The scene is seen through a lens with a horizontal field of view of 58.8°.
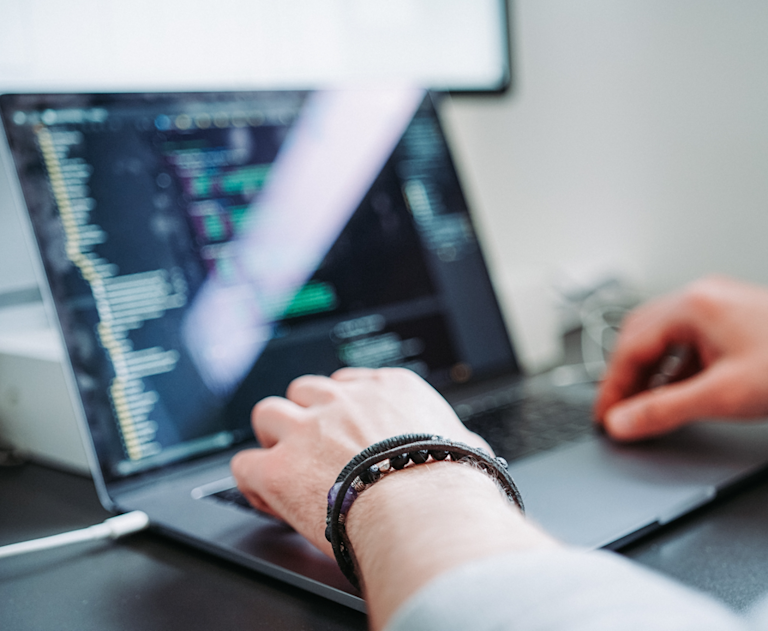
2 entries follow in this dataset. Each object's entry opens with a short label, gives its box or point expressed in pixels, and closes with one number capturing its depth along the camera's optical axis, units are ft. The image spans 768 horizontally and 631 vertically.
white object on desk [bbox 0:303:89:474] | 1.84
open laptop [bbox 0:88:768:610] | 1.62
